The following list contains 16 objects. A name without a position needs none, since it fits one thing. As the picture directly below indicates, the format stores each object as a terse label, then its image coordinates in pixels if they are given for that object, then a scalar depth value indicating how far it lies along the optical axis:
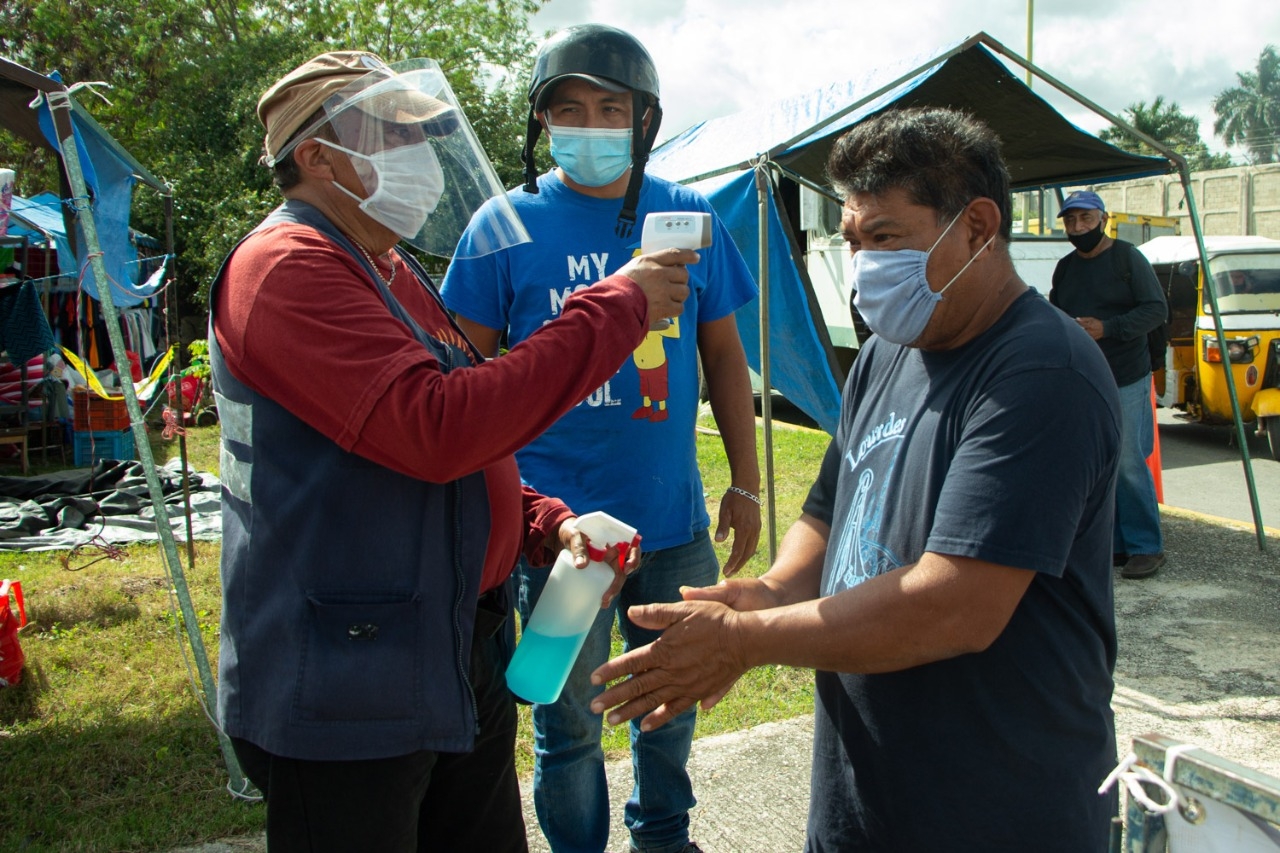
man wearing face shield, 1.48
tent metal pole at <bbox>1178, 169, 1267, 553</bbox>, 5.82
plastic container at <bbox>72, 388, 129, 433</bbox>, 9.32
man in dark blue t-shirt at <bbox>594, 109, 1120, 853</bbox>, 1.37
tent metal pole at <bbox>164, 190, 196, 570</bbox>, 5.11
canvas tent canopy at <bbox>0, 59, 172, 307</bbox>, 3.70
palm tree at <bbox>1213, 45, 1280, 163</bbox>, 64.12
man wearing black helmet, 2.56
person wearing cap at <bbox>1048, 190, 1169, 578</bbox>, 5.53
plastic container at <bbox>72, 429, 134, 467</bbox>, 9.39
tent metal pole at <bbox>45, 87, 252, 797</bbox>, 3.28
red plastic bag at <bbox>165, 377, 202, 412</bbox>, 11.95
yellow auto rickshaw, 8.80
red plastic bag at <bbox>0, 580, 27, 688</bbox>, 3.99
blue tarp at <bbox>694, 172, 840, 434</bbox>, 5.32
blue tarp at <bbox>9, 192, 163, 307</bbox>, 4.15
